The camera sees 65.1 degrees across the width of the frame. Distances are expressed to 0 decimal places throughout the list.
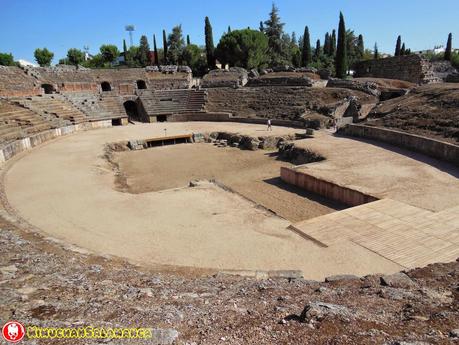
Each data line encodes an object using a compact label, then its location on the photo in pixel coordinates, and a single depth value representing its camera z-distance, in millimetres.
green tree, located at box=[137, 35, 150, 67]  66250
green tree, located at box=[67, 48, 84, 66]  68662
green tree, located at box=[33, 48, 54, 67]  65188
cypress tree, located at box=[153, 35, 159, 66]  53184
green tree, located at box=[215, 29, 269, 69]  50188
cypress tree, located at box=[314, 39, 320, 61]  57525
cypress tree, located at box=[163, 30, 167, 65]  54409
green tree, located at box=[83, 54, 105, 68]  69625
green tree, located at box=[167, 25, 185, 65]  62125
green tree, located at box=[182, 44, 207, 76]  57406
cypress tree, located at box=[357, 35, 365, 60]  60903
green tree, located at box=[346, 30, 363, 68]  57569
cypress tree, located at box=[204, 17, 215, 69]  50438
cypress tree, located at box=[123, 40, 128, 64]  68125
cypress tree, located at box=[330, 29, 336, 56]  58219
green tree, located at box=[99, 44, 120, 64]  69750
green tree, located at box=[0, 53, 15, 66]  55844
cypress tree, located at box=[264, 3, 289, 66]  55875
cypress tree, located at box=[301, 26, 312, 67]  48438
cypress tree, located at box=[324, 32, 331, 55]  61994
